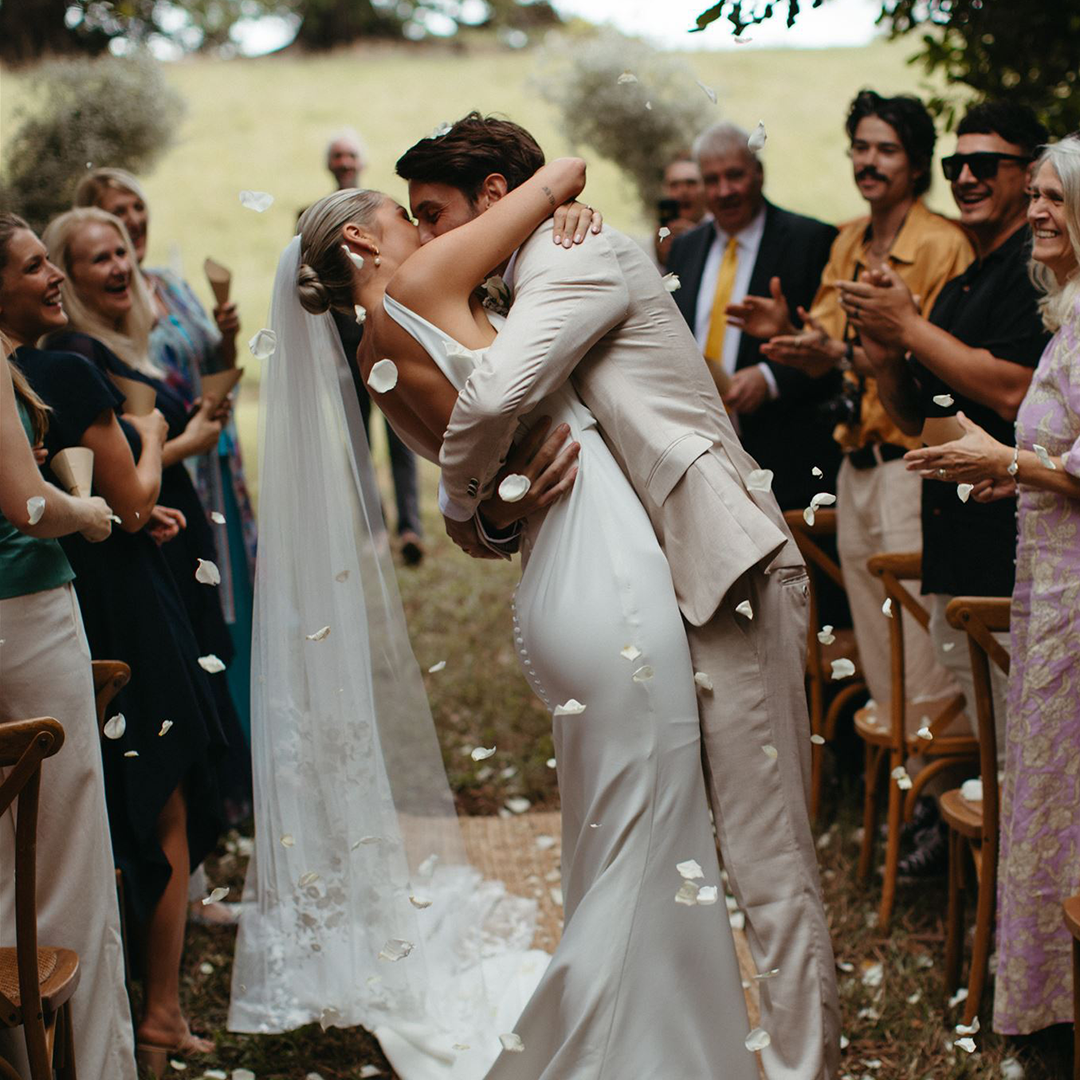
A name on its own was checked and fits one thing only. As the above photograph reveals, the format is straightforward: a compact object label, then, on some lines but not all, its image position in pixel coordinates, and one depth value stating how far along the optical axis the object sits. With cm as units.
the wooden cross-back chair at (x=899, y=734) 381
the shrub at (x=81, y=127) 610
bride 263
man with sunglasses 368
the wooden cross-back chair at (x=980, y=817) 319
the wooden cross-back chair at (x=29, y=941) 235
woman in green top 288
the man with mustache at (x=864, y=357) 436
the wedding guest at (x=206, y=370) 482
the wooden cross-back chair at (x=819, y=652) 459
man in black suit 498
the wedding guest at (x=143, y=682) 334
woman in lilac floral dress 298
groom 259
